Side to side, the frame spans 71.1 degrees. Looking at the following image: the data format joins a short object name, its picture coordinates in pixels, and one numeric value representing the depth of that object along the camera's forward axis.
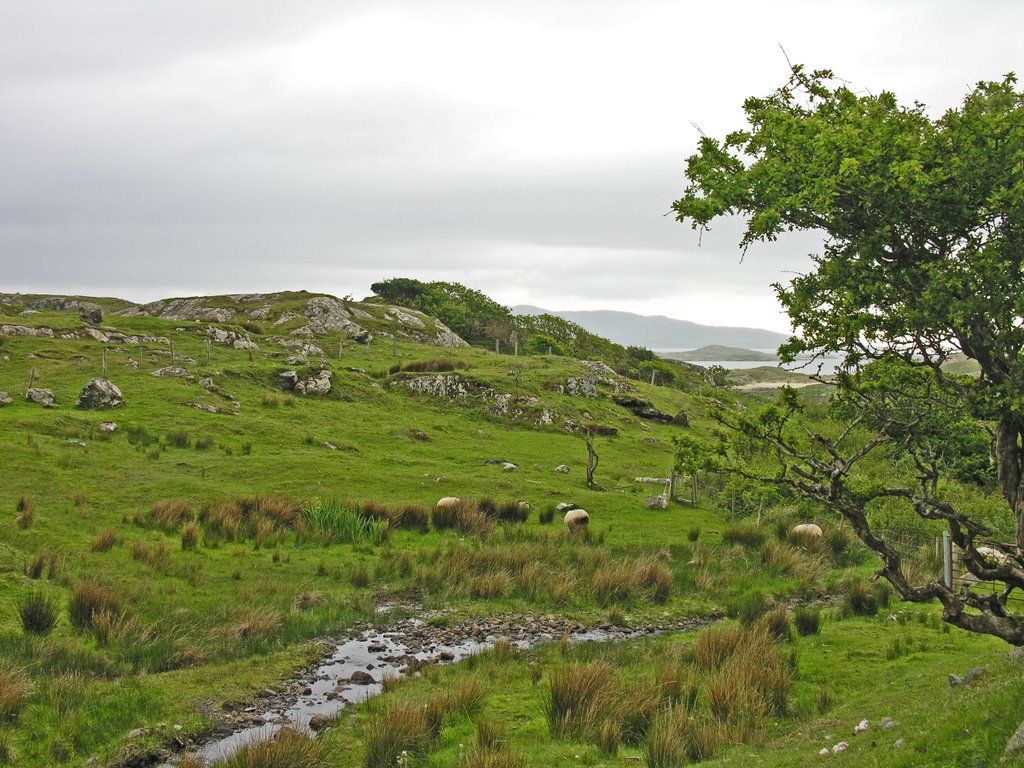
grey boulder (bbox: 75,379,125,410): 33.25
